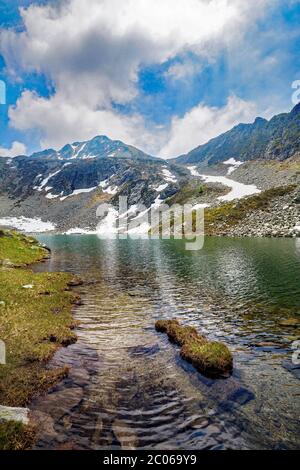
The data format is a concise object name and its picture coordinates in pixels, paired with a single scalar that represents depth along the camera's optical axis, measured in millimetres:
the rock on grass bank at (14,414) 9977
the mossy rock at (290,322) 19766
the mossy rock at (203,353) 13953
